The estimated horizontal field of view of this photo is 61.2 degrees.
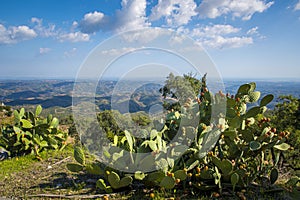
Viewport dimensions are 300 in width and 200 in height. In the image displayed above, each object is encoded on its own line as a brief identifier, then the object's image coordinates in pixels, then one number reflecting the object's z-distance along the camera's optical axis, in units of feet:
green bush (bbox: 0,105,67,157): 13.23
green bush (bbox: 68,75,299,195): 8.22
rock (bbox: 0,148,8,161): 13.89
